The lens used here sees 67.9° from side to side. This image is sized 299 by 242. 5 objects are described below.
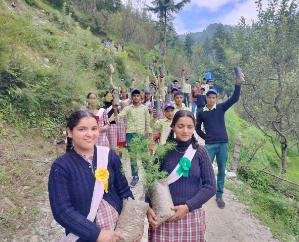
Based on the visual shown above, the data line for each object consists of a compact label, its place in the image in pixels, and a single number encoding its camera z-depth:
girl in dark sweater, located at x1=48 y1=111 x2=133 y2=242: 1.33
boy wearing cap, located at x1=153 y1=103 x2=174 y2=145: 3.77
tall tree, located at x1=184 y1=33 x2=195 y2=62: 36.49
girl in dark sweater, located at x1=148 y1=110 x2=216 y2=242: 1.73
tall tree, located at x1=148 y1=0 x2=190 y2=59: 23.87
